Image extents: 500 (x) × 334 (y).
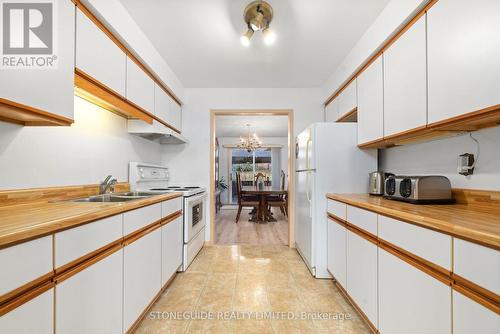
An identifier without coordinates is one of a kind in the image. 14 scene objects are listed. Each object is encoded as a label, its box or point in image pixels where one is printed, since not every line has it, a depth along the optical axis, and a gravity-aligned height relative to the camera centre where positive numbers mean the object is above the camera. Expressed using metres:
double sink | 1.67 -0.24
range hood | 2.44 +0.40
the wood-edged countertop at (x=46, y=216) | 0.74 -0.20
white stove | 2.51 -0.37
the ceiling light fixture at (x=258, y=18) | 1.75 +1.16
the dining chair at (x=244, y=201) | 5.12 -0.72
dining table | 4.84 -0.85
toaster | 1.49 -0.13
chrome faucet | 1.92 -0.14
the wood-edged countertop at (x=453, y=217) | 0.79 -0.22
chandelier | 6.37 +0.70
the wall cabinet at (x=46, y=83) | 1.02 +0.39
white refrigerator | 2.37 +0.00
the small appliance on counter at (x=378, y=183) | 2.06 -0.12
